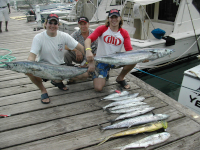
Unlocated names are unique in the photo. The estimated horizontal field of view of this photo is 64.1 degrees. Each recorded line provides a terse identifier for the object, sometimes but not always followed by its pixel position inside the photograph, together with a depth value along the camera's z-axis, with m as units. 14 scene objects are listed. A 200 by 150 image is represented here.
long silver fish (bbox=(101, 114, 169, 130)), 2.36
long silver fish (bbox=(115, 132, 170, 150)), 2.04
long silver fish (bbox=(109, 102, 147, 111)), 2.79
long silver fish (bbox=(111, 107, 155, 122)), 2.55
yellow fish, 2.21
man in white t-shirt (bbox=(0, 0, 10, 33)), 7.89
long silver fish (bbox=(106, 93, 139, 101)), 3.03
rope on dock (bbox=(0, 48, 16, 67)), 4.73
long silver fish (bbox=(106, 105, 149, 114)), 2.69
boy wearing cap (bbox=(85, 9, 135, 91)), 3.17
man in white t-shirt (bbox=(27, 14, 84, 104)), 2.78
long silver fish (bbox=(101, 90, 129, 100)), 3.08
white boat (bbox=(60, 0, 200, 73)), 5.86
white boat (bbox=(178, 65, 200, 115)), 3.60
